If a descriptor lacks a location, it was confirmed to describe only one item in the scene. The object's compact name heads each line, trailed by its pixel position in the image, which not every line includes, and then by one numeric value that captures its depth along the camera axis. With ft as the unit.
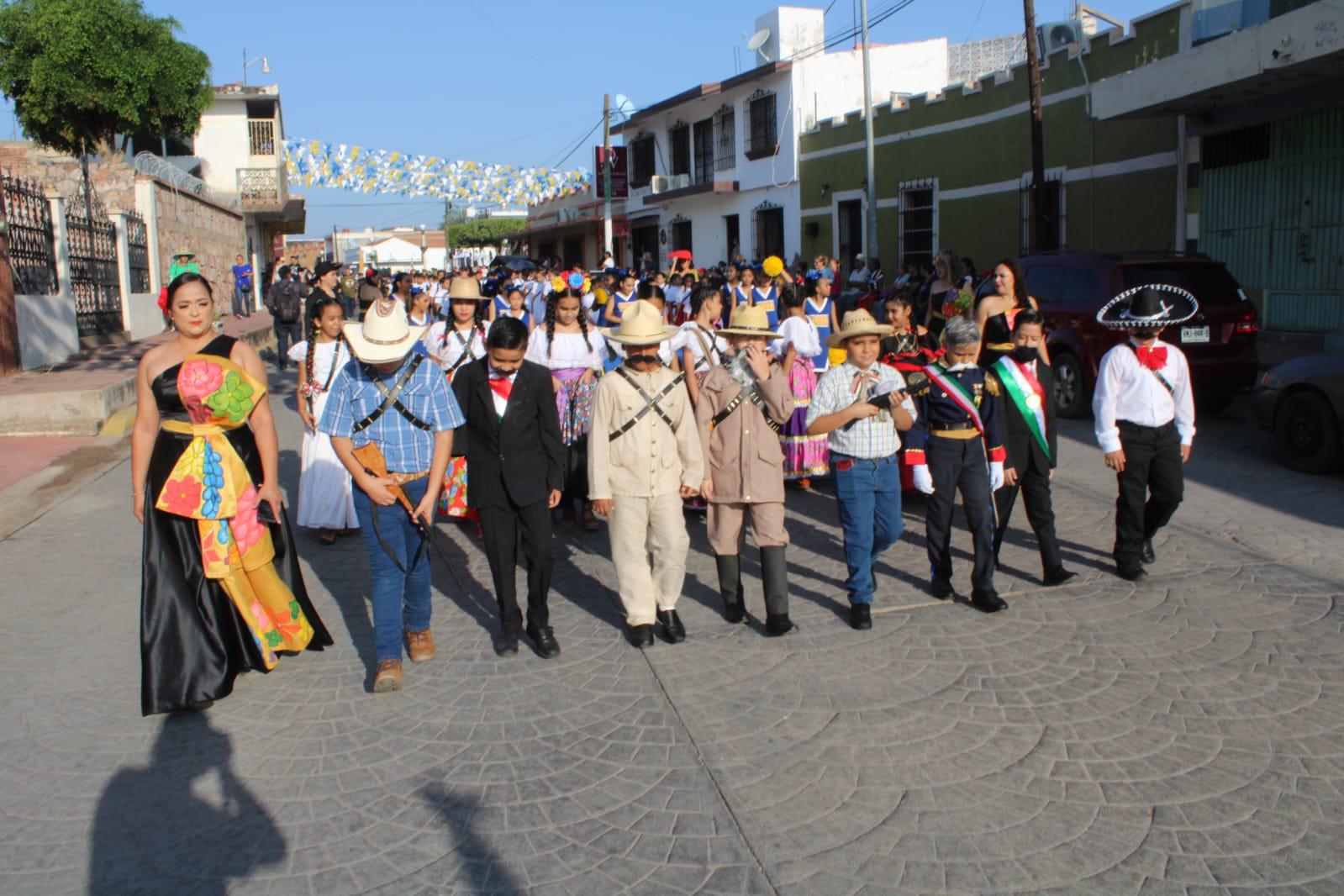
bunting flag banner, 122.21
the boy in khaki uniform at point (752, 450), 17.76
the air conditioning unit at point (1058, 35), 61.46
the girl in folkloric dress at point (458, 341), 22.93
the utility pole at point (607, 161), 102.53
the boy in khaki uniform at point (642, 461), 17.06
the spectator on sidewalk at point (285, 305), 54.29
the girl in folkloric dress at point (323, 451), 24.13
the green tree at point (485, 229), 237.25
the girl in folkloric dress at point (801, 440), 27.04
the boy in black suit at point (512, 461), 17.08
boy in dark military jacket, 18.52
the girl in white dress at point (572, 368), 25.20
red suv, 35.70
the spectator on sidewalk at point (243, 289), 99.40
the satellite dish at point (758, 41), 98.73
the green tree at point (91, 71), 91.76
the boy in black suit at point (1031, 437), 19.88
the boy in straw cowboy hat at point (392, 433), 15.57
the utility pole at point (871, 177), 75.72
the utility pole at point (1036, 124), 55.47
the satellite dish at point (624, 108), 120.16
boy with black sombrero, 19.47
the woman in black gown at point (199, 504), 14.85
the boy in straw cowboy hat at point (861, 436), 17.84
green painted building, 55.36
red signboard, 124.77
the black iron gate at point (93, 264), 56.18
